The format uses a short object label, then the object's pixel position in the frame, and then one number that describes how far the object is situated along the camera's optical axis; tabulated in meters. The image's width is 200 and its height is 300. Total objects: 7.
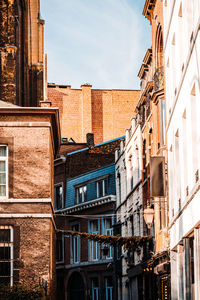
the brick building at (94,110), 58.06
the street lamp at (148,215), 24.34
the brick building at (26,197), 22.72
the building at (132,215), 32.08
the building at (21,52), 39.94
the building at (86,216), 43.78
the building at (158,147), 24.66
